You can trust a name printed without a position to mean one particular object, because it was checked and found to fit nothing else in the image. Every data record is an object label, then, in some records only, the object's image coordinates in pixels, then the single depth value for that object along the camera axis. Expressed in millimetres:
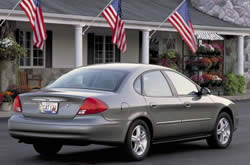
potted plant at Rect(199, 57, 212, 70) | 30703
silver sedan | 9625
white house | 24672
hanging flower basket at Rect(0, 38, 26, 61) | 22297
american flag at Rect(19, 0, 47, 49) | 20609
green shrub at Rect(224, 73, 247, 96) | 30969
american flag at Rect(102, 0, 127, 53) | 23516
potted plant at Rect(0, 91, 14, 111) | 20703
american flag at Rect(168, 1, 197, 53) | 24438
